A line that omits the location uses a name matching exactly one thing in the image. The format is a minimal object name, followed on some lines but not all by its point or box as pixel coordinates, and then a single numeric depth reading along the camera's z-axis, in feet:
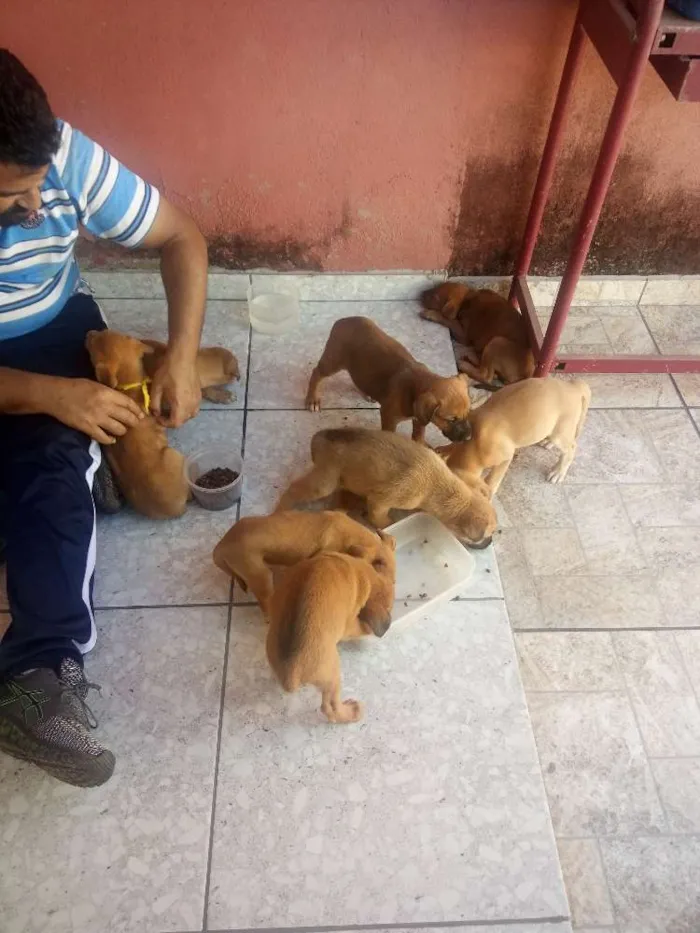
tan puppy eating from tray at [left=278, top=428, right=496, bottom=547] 6.79
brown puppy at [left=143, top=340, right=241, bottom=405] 8.48
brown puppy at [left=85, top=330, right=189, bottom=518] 6.98
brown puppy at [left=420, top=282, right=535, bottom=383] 9.15
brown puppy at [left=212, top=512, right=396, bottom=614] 6.28
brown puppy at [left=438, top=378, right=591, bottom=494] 7.48
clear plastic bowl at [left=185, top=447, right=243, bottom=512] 7.61
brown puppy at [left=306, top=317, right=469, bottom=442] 7.33
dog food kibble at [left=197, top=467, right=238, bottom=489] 7.73
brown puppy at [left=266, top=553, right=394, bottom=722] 5.33
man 5.52
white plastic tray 6.98
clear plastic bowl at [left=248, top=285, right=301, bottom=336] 9.95
